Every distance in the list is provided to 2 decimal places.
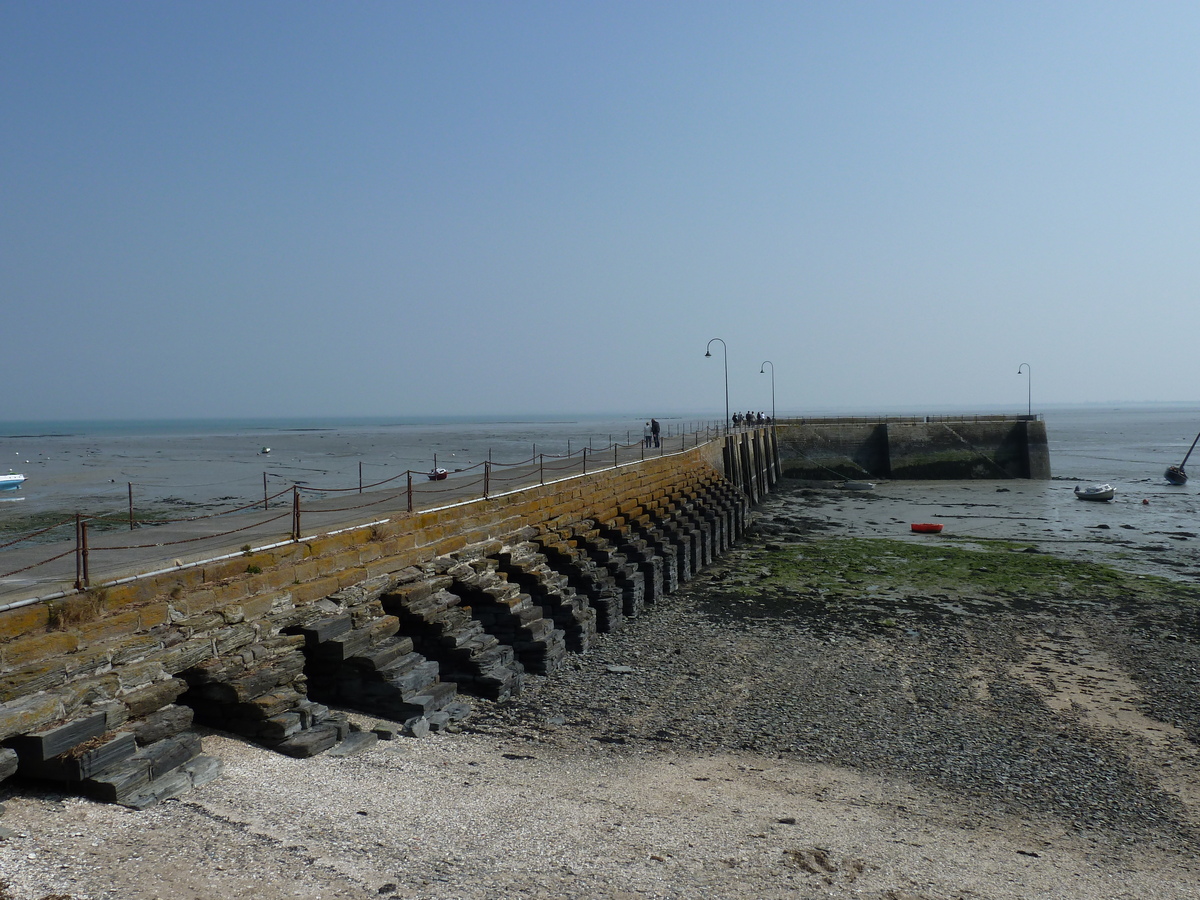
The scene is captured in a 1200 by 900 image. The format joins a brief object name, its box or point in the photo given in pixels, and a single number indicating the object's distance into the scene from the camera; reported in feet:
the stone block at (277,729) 27.94
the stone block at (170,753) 23.73
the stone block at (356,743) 29.12
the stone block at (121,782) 22.34
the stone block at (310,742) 27.86
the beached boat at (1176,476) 159.94
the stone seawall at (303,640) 22.75
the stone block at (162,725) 24.44
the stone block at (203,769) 24.53
